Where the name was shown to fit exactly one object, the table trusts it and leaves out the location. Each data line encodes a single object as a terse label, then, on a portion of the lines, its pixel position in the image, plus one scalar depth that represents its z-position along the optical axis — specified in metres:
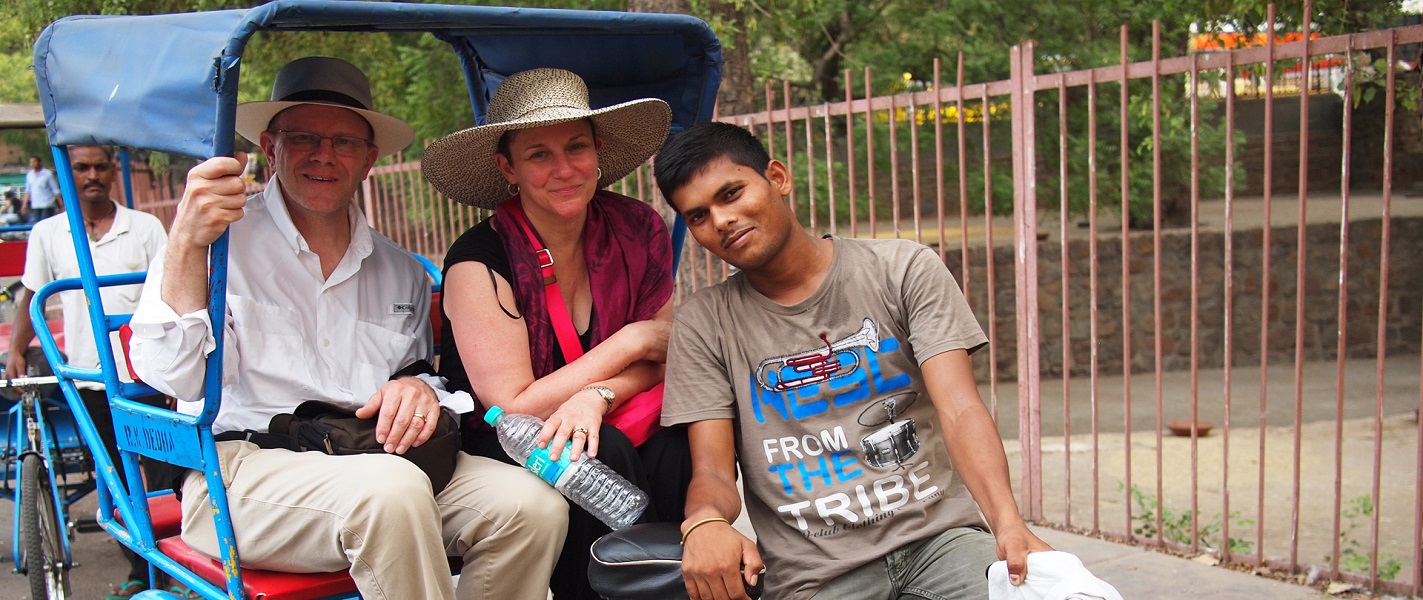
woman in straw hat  2.74
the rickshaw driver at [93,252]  5.15
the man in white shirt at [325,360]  2.43
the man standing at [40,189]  17.50
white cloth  1.89
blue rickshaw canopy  2.38
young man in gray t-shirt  2.42
